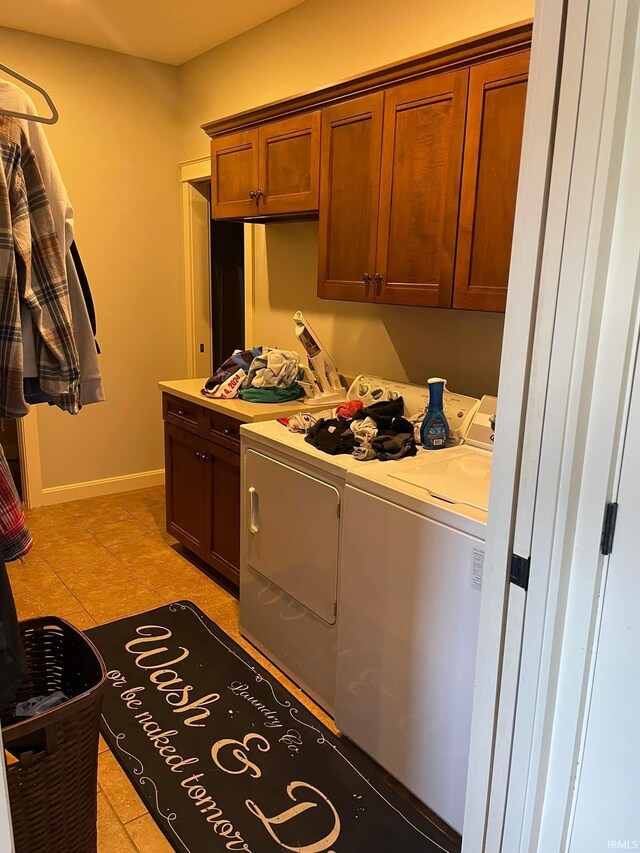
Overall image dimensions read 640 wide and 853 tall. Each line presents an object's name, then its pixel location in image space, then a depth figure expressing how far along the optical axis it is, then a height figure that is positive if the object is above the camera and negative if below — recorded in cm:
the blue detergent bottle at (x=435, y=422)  222 -47
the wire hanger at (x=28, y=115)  118 +30
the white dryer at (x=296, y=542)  214 -93
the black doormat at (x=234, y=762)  178 -152
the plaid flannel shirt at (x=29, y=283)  124 -2
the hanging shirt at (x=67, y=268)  126 +2
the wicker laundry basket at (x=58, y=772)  131 -105
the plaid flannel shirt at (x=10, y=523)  120 -47
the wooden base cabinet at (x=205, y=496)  293 -106
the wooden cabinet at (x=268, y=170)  262 +50
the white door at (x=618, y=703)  103 -69
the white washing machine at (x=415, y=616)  166 -93
